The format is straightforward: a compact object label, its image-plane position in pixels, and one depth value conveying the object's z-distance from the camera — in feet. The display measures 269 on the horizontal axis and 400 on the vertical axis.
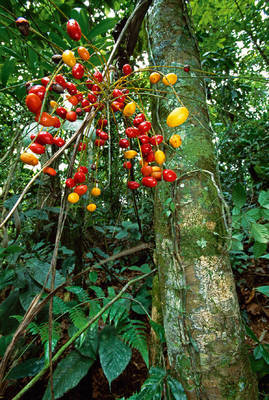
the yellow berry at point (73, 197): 1.83
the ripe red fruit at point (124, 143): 2.61
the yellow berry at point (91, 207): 2.13
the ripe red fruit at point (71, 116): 1.96
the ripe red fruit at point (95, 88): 1.98
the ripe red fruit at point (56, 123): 1.74
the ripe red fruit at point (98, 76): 1.85
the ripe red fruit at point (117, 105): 2.05
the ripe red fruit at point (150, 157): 2.19
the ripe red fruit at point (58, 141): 1.97
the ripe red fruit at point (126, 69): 2.38
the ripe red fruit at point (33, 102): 1.47
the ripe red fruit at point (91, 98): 2.16
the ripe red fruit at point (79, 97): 2.14
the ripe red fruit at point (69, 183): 1.55
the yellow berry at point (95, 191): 2.24
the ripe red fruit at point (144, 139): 2.10
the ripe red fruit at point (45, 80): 1.79
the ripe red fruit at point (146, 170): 2.04
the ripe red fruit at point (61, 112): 2.06
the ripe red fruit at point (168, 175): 2.12
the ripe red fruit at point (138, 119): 2.20
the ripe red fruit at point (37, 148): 1.75
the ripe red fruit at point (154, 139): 2.05
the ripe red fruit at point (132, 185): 2.38
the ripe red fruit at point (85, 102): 2.40
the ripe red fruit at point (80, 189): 2.03
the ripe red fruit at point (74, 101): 2.04
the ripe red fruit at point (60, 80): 1.93
